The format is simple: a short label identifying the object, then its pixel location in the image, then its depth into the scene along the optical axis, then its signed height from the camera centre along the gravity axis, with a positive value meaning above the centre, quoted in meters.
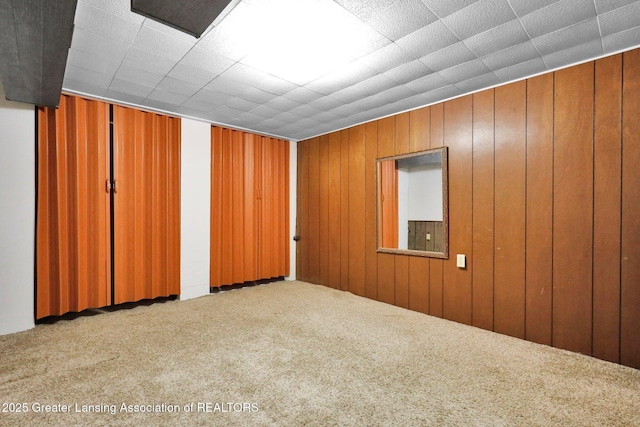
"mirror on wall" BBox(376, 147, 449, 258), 2.96 +0.09
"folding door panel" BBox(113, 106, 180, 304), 3.05 +0.08
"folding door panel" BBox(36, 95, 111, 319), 2.64 +0.02
